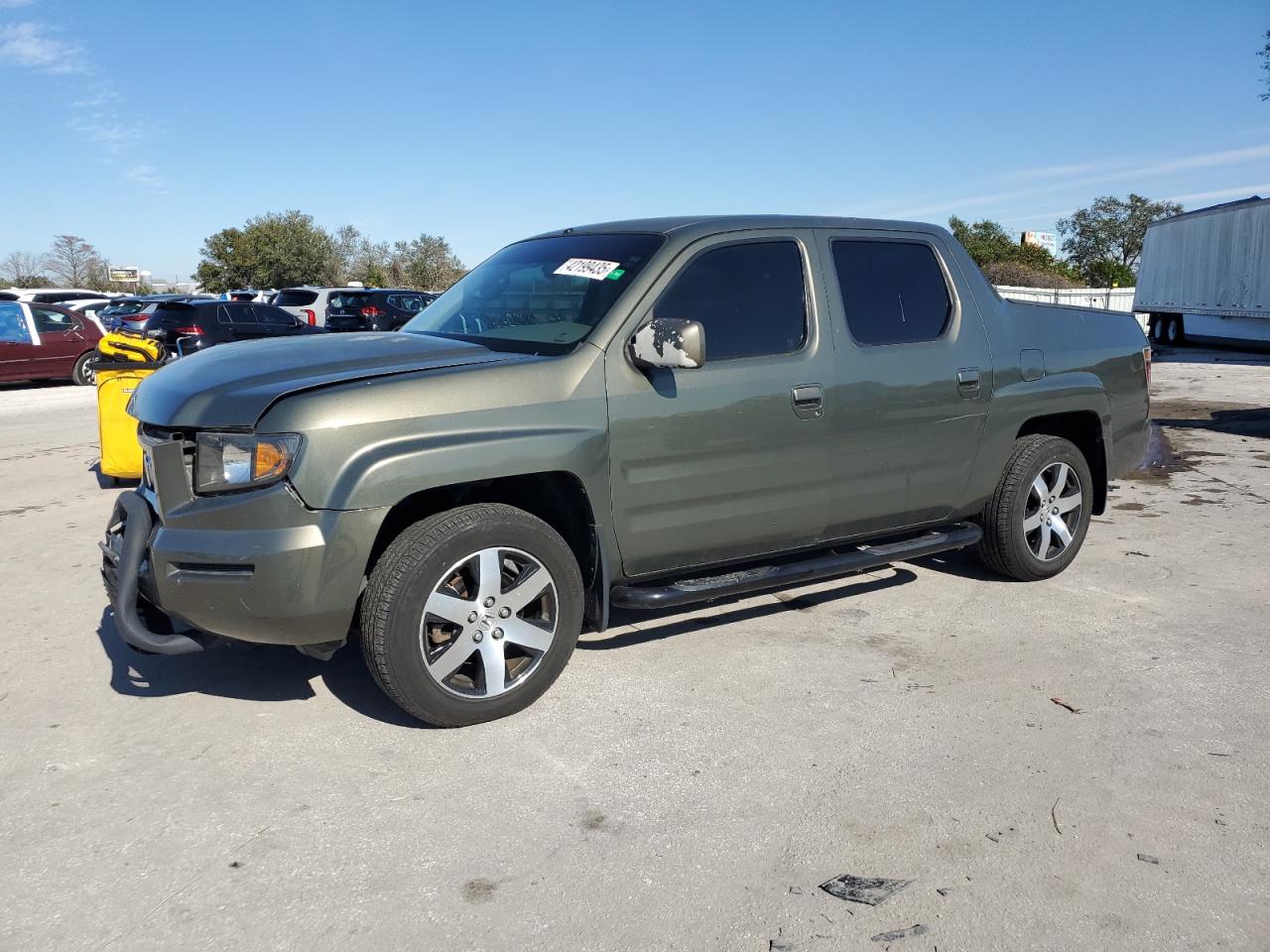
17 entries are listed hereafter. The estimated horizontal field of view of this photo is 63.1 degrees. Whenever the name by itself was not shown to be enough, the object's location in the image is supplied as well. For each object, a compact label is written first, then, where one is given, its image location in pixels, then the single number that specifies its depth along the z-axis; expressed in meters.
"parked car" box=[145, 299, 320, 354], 17.11
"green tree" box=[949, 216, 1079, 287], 59.59
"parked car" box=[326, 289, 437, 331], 22.12
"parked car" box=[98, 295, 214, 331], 20.70
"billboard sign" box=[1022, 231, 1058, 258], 86.96
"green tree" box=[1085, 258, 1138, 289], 71.81
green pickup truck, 3.40
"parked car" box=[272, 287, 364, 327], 22.36
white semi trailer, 23.00
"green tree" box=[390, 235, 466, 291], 64.38
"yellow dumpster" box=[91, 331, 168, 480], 7.38
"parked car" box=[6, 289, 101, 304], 25.91
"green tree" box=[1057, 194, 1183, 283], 78.88
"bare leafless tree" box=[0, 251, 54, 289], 73.40
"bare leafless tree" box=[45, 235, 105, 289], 83.00
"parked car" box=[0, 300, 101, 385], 17.12
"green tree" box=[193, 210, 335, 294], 61.44
